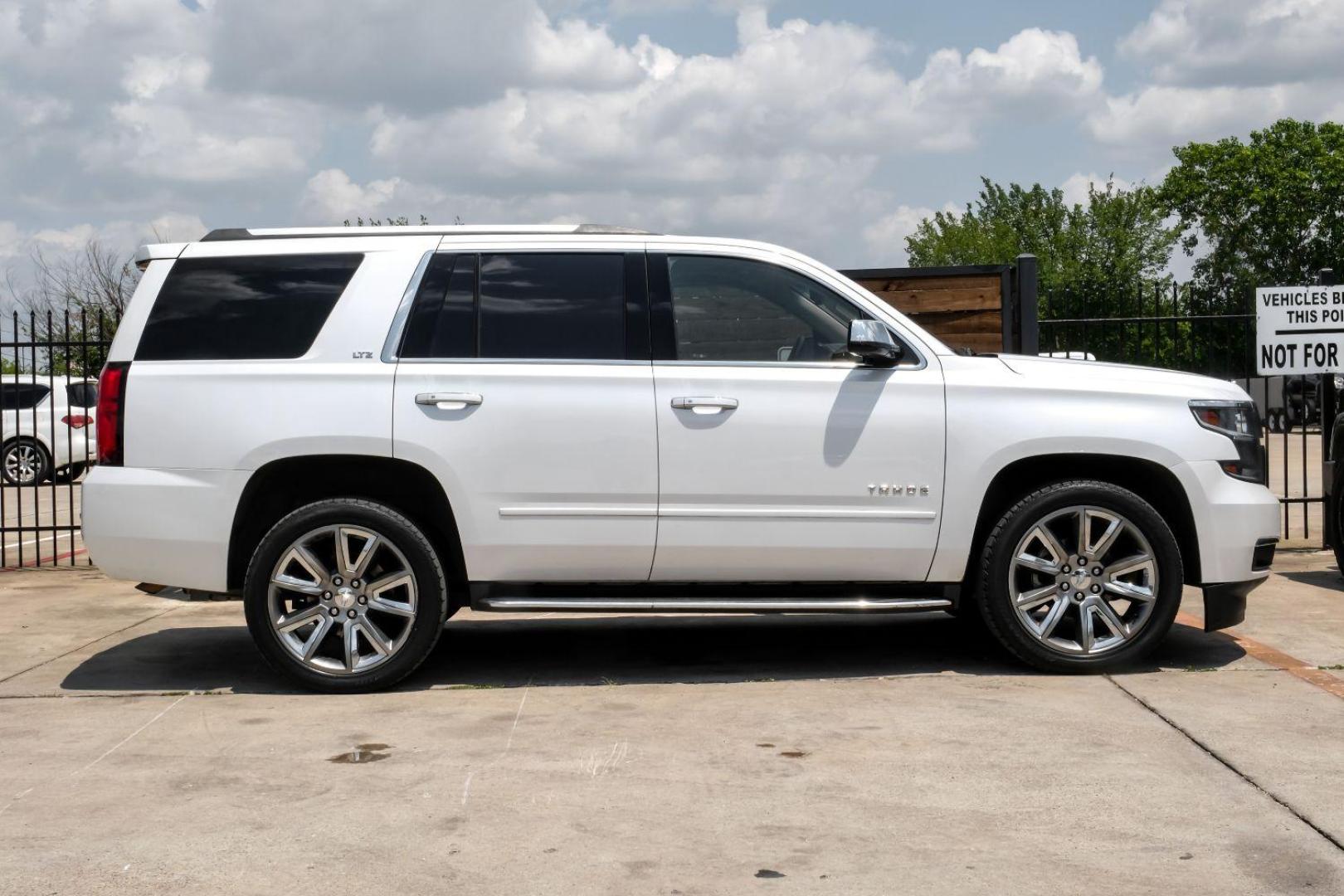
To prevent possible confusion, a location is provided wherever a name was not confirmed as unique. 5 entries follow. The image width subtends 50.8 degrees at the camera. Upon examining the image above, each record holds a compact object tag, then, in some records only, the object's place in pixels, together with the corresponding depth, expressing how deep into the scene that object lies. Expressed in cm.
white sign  1010
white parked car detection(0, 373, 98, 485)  2011
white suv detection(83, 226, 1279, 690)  604
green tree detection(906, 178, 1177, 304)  5947
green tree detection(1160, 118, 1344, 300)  5884
